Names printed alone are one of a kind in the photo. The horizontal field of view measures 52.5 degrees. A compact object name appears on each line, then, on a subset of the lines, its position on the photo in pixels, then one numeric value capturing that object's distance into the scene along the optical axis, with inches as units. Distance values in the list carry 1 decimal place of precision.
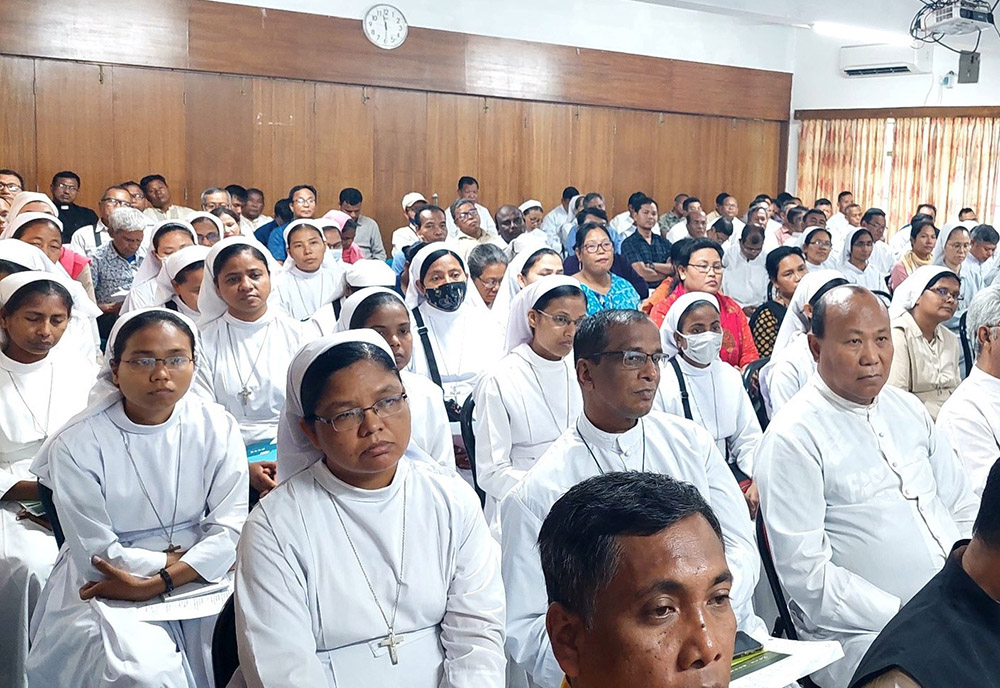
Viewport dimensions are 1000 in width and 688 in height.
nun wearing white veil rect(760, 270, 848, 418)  173.5
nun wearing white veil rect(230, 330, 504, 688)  86.4
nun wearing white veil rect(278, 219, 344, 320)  266.2
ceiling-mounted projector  367.6
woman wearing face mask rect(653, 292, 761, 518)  162.1
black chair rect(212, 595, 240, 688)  88.0
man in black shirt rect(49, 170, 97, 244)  389.1
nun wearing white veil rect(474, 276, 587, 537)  144.4
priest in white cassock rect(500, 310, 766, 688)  102.3
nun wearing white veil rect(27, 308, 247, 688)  110.3
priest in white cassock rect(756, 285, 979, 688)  108.0
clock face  462.3
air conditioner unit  540.4
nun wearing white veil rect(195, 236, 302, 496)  165.5
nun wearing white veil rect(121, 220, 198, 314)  225.8
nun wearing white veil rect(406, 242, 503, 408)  189.9
